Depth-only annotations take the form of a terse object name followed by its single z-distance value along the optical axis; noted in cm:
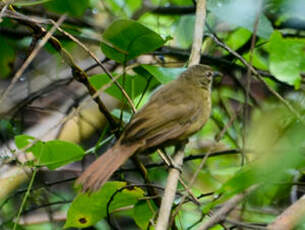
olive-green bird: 466
